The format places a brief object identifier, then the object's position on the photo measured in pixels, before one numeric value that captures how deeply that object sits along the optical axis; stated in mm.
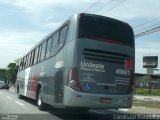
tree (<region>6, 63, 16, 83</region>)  136625
